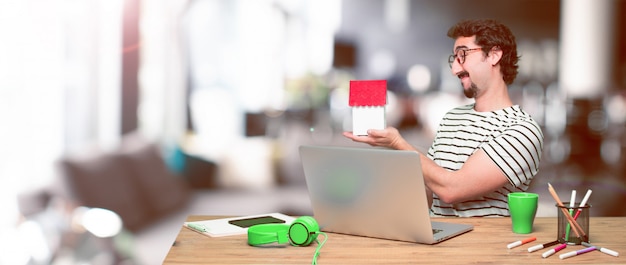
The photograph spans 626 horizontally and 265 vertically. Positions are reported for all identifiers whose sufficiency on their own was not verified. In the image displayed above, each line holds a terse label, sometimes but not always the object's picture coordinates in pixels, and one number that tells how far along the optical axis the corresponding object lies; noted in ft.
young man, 6.72
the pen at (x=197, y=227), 5.65
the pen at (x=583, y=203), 5.20
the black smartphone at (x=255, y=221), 5.89
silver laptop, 5.03
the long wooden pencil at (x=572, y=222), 5.15
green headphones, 5.09
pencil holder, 5.17
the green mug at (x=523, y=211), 5.51
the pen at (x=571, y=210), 5.19
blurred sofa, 12.16
